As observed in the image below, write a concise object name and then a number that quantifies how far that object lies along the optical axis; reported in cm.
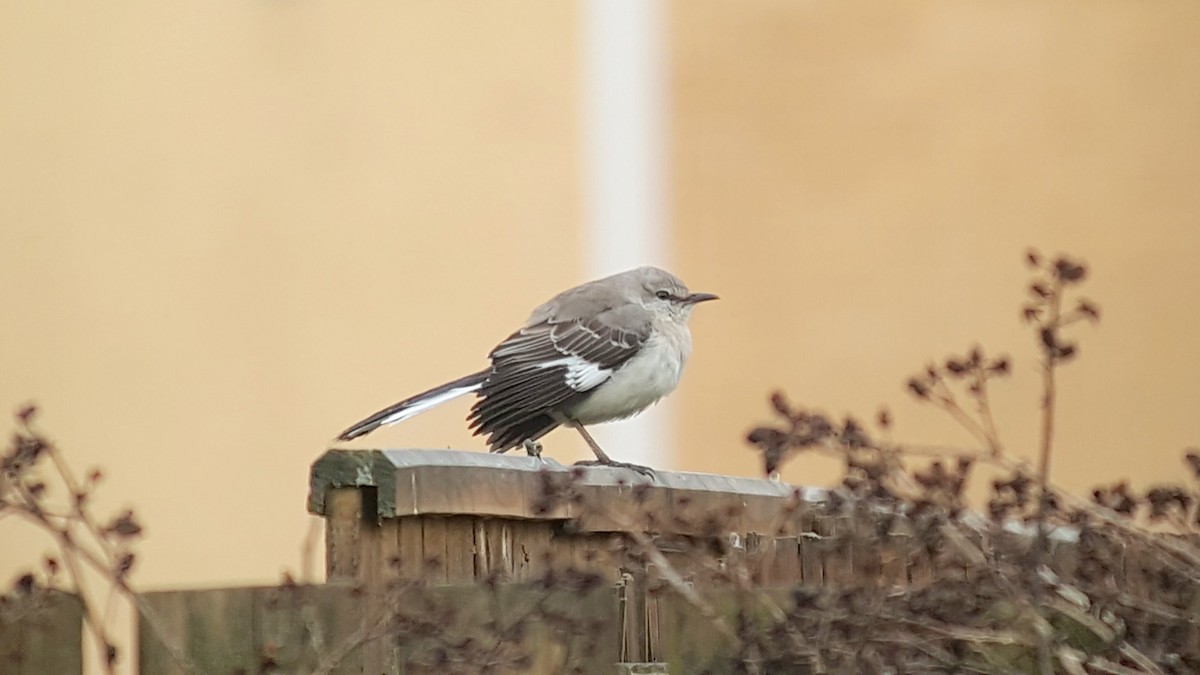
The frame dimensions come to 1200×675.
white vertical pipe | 1555
